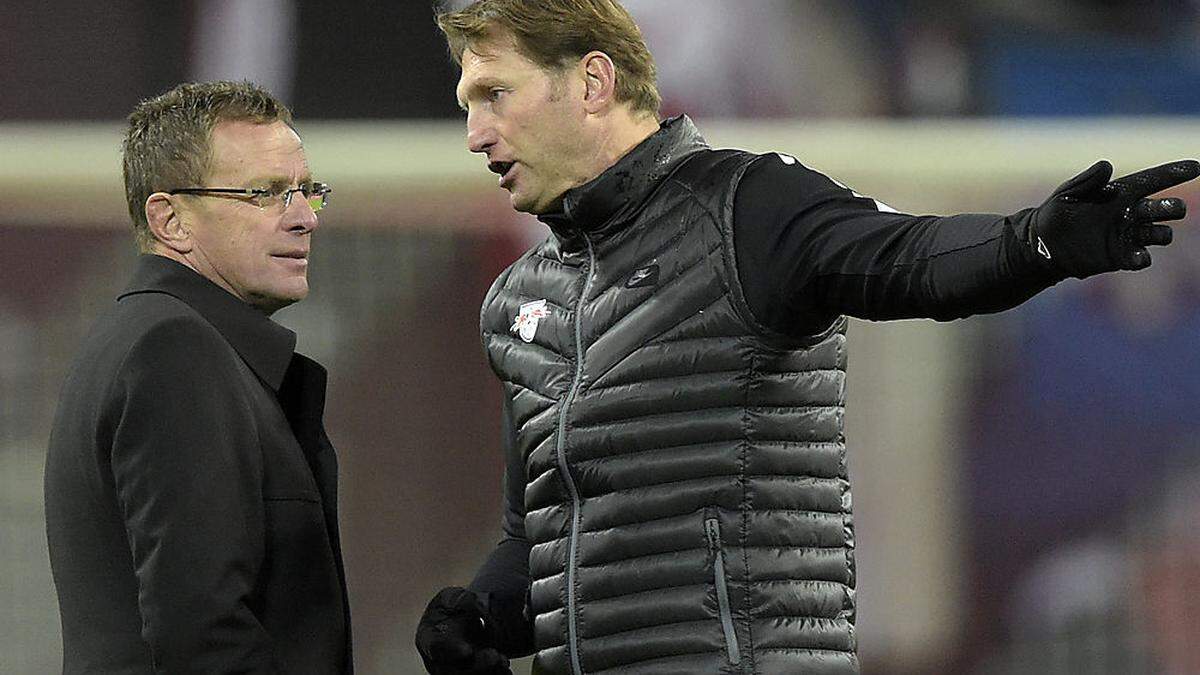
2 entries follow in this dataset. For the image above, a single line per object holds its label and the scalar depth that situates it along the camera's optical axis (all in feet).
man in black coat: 55.58
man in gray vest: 55.86
